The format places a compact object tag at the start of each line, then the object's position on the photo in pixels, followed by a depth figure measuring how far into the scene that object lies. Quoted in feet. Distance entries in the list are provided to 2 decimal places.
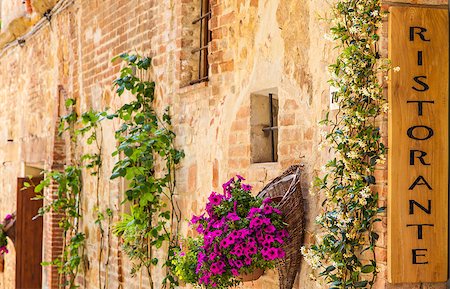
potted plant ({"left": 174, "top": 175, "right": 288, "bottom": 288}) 24.16
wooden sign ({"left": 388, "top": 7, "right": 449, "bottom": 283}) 20.86
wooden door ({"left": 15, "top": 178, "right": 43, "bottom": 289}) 58.06
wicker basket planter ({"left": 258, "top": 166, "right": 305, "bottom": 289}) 24.66
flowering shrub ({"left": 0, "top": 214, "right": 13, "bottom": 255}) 58.73
